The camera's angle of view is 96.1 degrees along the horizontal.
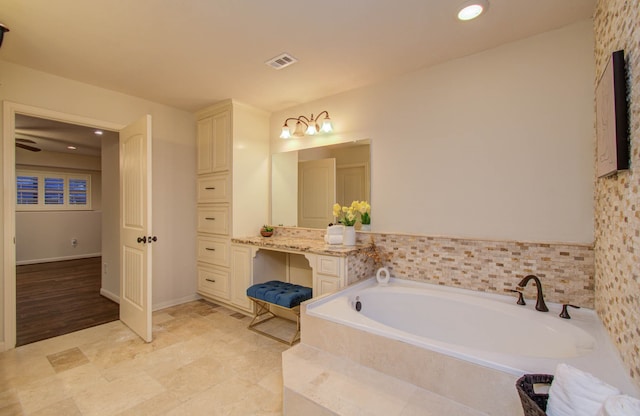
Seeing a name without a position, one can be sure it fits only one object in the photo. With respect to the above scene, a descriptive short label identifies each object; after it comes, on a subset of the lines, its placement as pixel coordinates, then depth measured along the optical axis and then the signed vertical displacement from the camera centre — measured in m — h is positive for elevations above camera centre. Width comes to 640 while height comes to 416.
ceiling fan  4.25 +0.98
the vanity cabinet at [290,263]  2.38 -0.55
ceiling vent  2.28 +1.20
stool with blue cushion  2.46 -0.78
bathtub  1.26 -0.69
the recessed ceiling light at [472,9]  1.66 +1.18
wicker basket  0.88 -0.63
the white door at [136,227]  2.54 -0.17
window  5.91 +0.41
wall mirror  2.85 +0.29
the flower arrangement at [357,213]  2.73 -0.05
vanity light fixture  2.97 +0.89
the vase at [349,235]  2.71 -0.26
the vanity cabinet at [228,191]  3.22 +0.20
